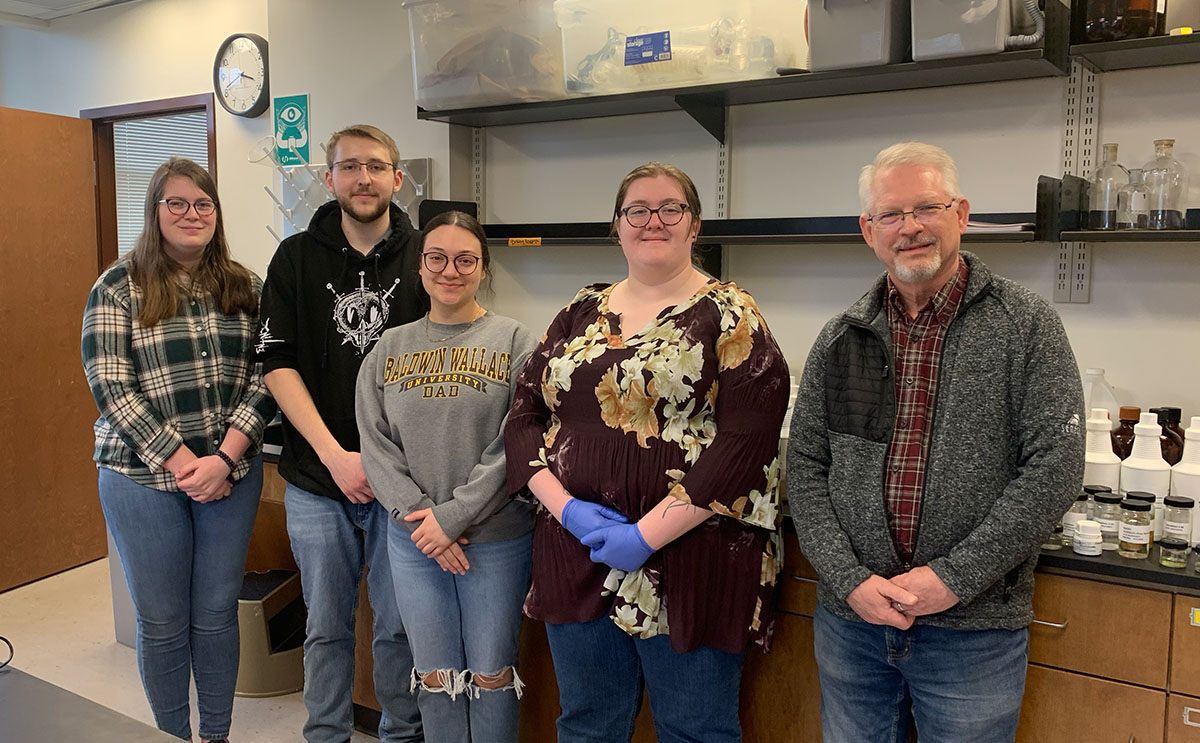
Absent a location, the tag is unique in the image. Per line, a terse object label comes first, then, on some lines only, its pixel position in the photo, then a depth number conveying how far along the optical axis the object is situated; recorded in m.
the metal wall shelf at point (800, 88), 2.16
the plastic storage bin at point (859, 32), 2.21
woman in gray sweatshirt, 2.00
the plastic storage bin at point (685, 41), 2.49
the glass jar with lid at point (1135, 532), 1.74
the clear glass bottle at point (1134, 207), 2.10
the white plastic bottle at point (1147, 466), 1.90
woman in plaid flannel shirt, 2.17
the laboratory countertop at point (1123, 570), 1.64
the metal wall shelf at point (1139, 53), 1.99
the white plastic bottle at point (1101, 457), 1.96
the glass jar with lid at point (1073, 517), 1.82
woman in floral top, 1.71
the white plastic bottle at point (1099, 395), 2.19
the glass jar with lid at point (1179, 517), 1.75
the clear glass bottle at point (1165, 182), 2.12
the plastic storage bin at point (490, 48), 2.77
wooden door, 3.86
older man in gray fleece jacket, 1.51
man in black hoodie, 2.20
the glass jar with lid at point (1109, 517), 1.77
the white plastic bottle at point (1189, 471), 1.85
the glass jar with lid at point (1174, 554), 1.69
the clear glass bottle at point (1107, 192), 2.13
